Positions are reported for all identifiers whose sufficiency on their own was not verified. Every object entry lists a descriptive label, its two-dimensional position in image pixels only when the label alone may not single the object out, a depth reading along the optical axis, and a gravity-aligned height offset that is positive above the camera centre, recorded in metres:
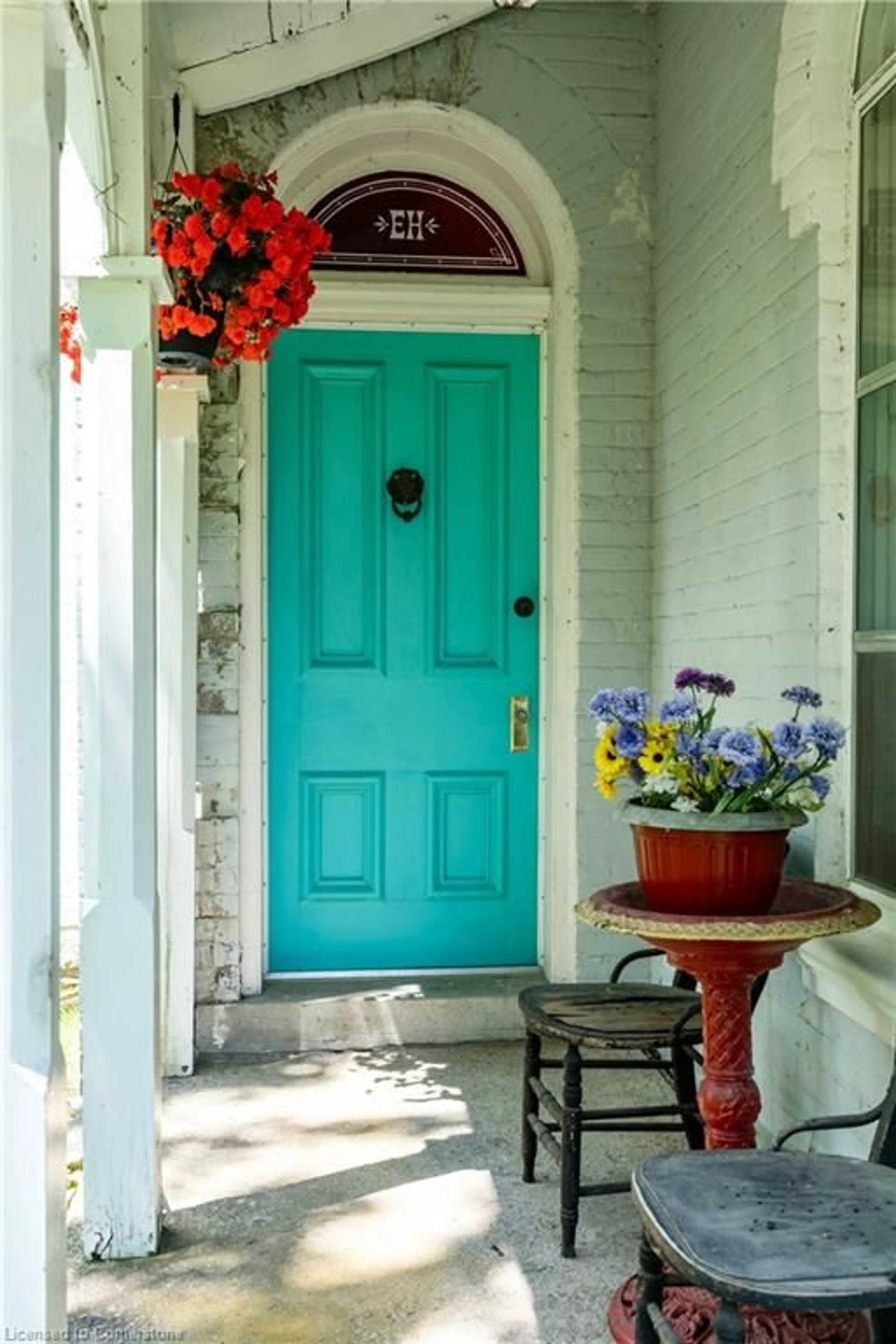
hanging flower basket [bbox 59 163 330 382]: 2.67 +0.92
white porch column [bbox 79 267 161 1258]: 2.40 -0.32
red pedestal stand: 1.88 -0.58
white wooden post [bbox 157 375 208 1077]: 3.42 -0.23
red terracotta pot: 2.00 -0.34
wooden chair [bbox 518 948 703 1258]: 2.45 -0.85
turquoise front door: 3.89 +0.03
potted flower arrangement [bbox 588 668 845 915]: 2.00 -0.23
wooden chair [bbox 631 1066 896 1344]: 1.42 -0.74
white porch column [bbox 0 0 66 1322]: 1.52 -0.02
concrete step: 3.66 -1.12
